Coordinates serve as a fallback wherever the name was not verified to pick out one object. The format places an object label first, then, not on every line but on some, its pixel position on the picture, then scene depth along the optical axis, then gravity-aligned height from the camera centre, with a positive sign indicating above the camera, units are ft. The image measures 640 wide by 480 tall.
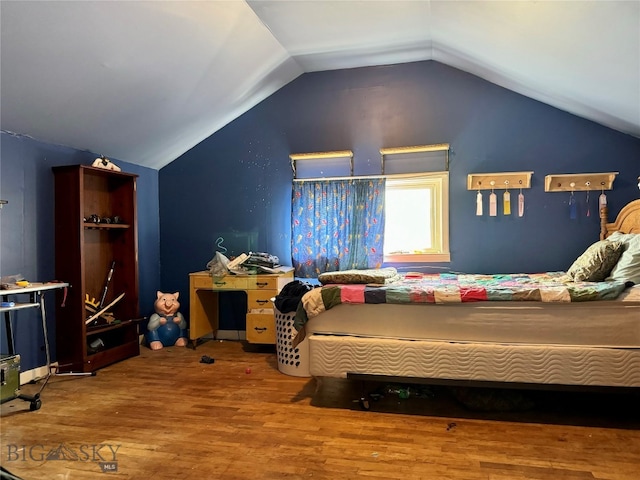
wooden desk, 13.05 -1.94
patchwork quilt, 8.04 -1.24
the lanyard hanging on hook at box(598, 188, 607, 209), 12.03 +0.83
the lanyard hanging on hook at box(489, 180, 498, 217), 12.82 +0.82
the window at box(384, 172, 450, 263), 13.39 +0.45
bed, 7.89 -1.96
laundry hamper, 10.97 -3.10
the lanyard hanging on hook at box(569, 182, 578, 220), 12.43 +0.65
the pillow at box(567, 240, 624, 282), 9.04 -0.71
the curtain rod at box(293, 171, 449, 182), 13.43 +1.83
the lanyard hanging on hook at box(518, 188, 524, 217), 12.67 +0.80
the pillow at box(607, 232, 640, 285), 8.36 -0.70
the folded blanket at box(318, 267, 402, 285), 9.80 -1.06
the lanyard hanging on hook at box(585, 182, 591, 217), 12.37 +0.59
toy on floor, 13.98 -3.03
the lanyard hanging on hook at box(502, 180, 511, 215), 12.70 +0.90
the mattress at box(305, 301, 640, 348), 7.90 -1.84
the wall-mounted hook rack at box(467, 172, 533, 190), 12.64 +1.54
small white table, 8.79 -1.50
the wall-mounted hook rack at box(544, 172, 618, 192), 12.08 +1.42
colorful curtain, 13.56 +0.25
